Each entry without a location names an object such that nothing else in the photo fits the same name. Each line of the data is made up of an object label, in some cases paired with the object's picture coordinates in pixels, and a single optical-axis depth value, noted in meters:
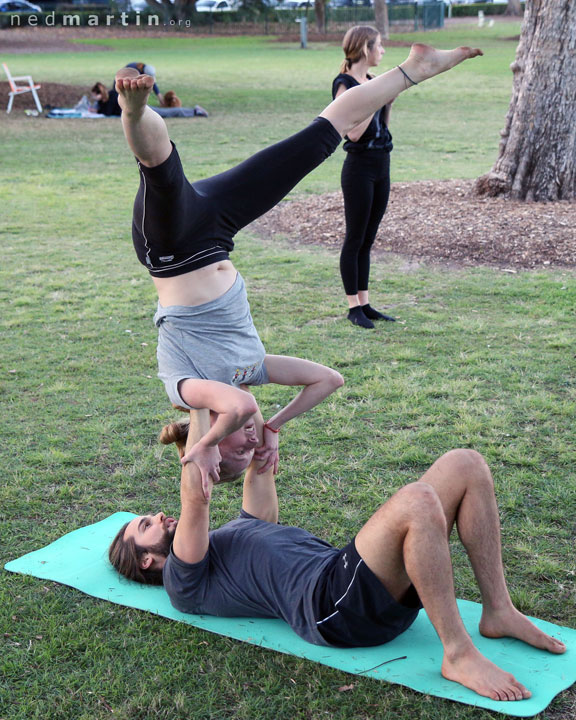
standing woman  6.17
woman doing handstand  3.10
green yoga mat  2.80
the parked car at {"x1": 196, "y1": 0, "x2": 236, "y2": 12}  52.69
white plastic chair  20.31
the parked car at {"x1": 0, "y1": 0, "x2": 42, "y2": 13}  48.62
